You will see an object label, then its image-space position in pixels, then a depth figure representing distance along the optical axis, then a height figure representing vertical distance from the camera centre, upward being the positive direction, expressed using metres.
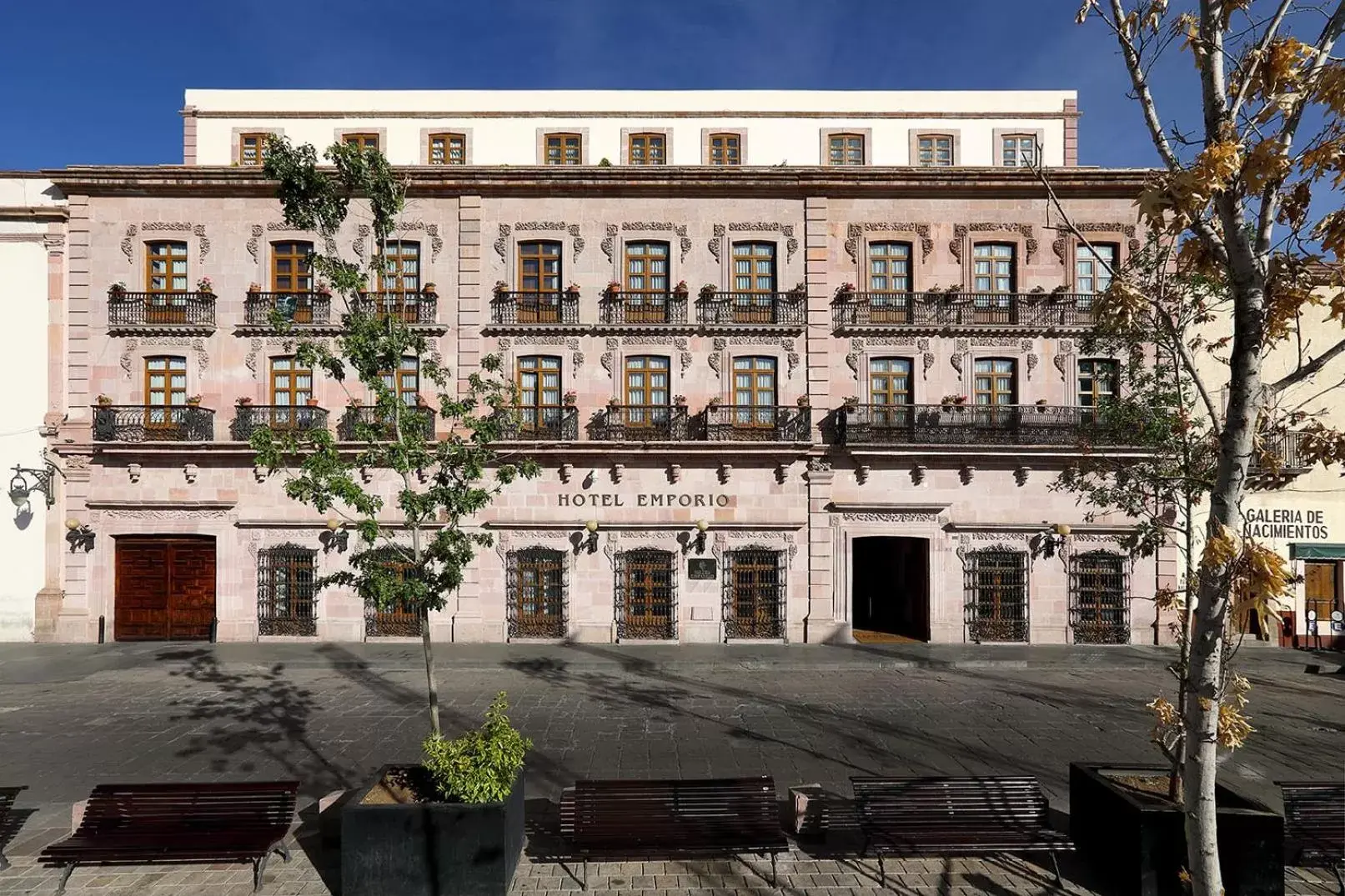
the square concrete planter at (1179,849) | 5.95 -3.80
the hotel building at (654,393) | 17.47 +1.95
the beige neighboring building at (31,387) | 17.41 +2.17
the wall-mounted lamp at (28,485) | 17.23 -0.58
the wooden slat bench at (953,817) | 6.42 -3.85
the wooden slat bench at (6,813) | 6.53 -3.69
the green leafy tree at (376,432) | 6.67 +0.35
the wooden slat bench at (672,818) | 6.36 -3.81
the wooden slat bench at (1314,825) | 6.27 -3.85
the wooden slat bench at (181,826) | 6.15 -3.80
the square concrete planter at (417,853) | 5.97 -3.78
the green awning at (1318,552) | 17.73 -2.73
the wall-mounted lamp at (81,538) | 17.41 -2.11
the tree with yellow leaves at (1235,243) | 3.98 +1.49
